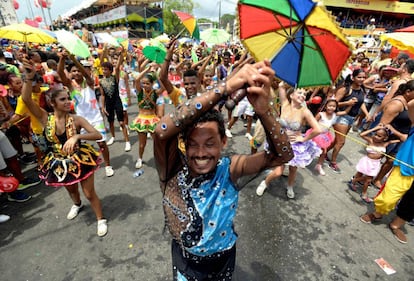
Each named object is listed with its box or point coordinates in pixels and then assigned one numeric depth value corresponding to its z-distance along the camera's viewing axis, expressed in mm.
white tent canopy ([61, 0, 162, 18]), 32375
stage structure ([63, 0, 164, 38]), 30750
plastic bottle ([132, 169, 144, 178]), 4469
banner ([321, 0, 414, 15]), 31750
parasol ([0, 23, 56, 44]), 5075
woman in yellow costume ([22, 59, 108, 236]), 2623
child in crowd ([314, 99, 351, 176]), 4730
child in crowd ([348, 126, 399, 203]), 3791
